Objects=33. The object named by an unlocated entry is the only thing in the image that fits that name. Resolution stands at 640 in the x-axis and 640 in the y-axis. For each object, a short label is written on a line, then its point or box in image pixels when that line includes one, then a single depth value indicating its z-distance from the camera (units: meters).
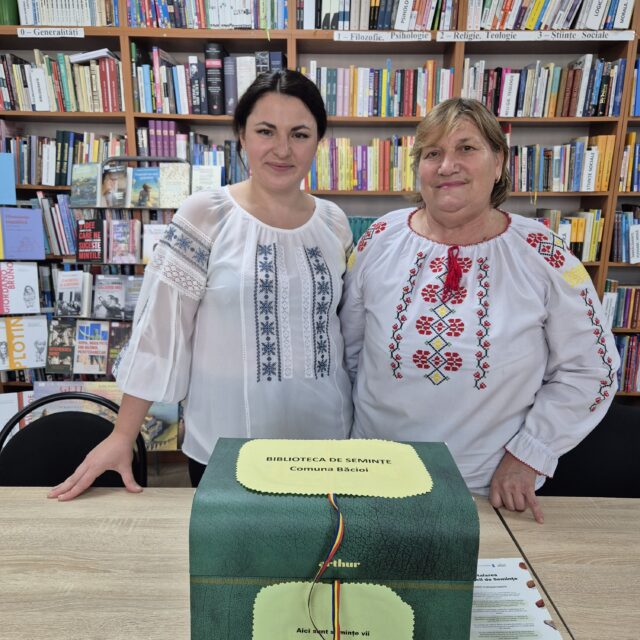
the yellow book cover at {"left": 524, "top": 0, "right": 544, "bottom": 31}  2.80
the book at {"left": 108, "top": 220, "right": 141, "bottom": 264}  2.61
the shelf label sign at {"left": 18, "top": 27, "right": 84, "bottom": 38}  2.81
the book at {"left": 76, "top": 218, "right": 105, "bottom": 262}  2.62
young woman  1.25
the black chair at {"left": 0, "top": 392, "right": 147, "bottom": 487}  1.41
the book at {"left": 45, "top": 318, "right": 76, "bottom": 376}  2.78
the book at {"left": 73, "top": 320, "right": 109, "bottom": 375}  2.76
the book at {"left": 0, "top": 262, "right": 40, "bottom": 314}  2.80
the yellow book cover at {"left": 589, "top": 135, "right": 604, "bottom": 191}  2.98
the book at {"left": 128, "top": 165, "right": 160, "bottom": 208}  2.54
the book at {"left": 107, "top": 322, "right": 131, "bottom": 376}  2.76
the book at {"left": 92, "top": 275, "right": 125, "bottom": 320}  2.71
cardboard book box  0.55
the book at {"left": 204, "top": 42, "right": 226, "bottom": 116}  2.91
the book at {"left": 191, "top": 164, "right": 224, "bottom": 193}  2.58
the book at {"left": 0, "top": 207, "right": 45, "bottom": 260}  2.78
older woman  1.21
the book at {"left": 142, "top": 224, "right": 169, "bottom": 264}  2.60
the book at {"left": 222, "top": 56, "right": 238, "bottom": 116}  2.93
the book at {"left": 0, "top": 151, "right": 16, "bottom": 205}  2.67
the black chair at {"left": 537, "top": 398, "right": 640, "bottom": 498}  1.33
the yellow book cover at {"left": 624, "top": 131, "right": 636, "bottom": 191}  2.95
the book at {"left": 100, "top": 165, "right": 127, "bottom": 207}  2.55
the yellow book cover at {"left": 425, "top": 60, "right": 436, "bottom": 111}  2.92
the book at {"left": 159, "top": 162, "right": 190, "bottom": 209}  2.54
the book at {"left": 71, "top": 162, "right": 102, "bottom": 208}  2.57
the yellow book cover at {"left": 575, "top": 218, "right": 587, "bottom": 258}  3.06
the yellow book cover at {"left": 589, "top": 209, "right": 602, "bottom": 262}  3.06
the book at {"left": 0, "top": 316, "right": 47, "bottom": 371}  2.88
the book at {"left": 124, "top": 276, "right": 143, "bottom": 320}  2.69
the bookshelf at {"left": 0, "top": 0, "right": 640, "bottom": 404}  2.83
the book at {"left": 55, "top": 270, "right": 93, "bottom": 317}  2.72
